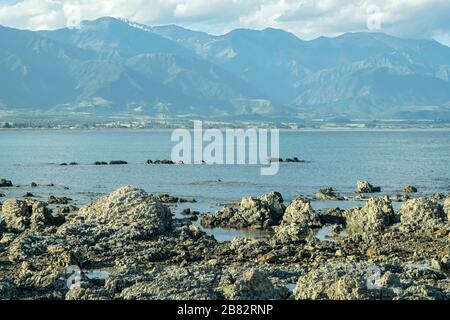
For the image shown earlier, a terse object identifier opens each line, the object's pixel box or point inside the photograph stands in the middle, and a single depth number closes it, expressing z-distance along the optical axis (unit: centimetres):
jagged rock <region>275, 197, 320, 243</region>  4656
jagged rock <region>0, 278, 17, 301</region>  2797
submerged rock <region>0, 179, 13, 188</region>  9319
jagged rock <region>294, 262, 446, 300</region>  2519
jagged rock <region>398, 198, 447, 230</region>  4938
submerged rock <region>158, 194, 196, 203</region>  7238
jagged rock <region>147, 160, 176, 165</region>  14150
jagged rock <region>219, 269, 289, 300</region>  2548
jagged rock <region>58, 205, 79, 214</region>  6116
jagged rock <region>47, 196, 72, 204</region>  7015
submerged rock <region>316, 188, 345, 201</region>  7333
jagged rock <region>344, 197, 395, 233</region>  5009
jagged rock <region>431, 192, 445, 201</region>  7064
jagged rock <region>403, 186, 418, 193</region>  8300
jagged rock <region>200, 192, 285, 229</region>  5425
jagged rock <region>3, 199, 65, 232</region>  4812
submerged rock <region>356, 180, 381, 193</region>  8206
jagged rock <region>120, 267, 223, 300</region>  2569
